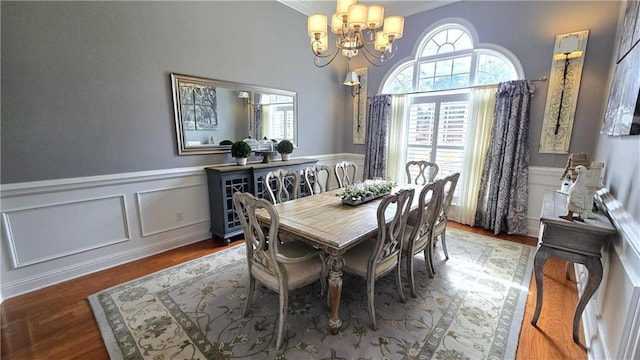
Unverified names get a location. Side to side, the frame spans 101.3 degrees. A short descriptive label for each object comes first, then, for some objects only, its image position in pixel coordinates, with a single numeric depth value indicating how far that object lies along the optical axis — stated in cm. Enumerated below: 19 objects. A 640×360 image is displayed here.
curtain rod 321
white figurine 165
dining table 166
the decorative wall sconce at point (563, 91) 293
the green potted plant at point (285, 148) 389
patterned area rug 166
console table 161
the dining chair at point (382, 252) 168
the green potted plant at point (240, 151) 332
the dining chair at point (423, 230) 210
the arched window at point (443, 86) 365
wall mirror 300
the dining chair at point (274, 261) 155
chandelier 194
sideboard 314
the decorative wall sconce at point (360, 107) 474
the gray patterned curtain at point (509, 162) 332
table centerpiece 235
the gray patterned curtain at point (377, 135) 442
